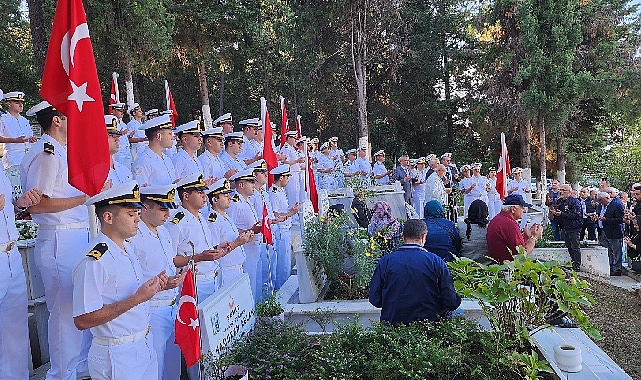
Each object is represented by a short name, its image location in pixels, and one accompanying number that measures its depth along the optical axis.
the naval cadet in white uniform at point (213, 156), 7.59
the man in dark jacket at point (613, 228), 11.16
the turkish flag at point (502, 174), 11.16
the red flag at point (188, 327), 3.29
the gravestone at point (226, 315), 3.51
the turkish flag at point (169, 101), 10.93
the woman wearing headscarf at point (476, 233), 7.89
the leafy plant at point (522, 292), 3.71
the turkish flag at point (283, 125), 8.80
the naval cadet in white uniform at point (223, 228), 5.29
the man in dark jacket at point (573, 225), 10.91
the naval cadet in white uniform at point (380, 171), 15.55
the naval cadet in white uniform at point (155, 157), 6.17
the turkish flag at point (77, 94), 3.12
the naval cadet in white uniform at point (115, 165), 4.76
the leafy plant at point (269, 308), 4.65
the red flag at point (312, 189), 8.27
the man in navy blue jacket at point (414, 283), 4.21
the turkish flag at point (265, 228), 5.75
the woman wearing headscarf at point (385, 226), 8.18
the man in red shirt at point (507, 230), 5.93
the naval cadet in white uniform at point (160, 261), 3.75
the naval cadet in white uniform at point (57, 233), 3.91
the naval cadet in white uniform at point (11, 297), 3.77
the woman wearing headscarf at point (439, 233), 6.33
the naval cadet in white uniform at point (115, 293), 3.01
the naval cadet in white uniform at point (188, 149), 7.25
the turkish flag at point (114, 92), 11.37
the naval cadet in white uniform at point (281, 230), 7.77
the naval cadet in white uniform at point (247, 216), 6.28
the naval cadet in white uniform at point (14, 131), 8.10
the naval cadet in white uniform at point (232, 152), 7.81
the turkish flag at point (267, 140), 7.09
